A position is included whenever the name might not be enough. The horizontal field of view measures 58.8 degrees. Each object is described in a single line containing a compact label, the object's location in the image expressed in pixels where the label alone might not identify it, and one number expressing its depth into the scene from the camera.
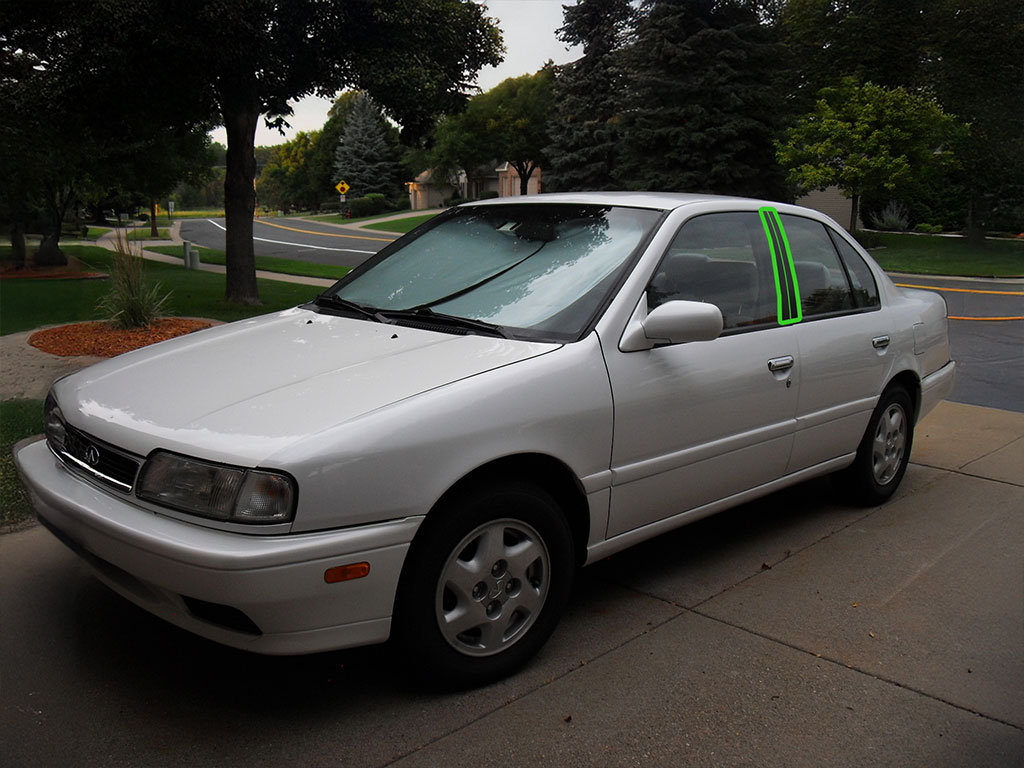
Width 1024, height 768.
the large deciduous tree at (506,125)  53.84
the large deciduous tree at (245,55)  10.55
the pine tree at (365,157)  74.69
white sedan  2.67
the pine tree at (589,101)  40.94
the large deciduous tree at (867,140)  28.17
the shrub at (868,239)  30.91
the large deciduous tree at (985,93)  30.14
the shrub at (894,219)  37.72
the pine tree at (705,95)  30.22
